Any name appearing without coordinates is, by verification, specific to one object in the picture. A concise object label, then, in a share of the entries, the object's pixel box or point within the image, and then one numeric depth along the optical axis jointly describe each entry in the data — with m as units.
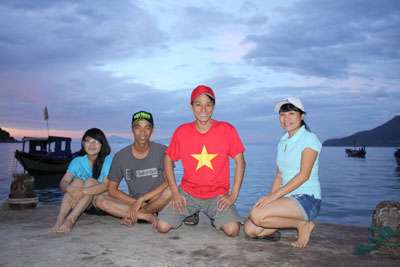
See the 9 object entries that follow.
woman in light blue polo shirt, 3.29
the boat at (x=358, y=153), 72.44
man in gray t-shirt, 4.25
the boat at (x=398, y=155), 40.11
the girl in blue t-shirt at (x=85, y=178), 4.14
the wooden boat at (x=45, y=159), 25.34
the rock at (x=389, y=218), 3.16
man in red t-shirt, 3.88
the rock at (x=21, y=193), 5.45
